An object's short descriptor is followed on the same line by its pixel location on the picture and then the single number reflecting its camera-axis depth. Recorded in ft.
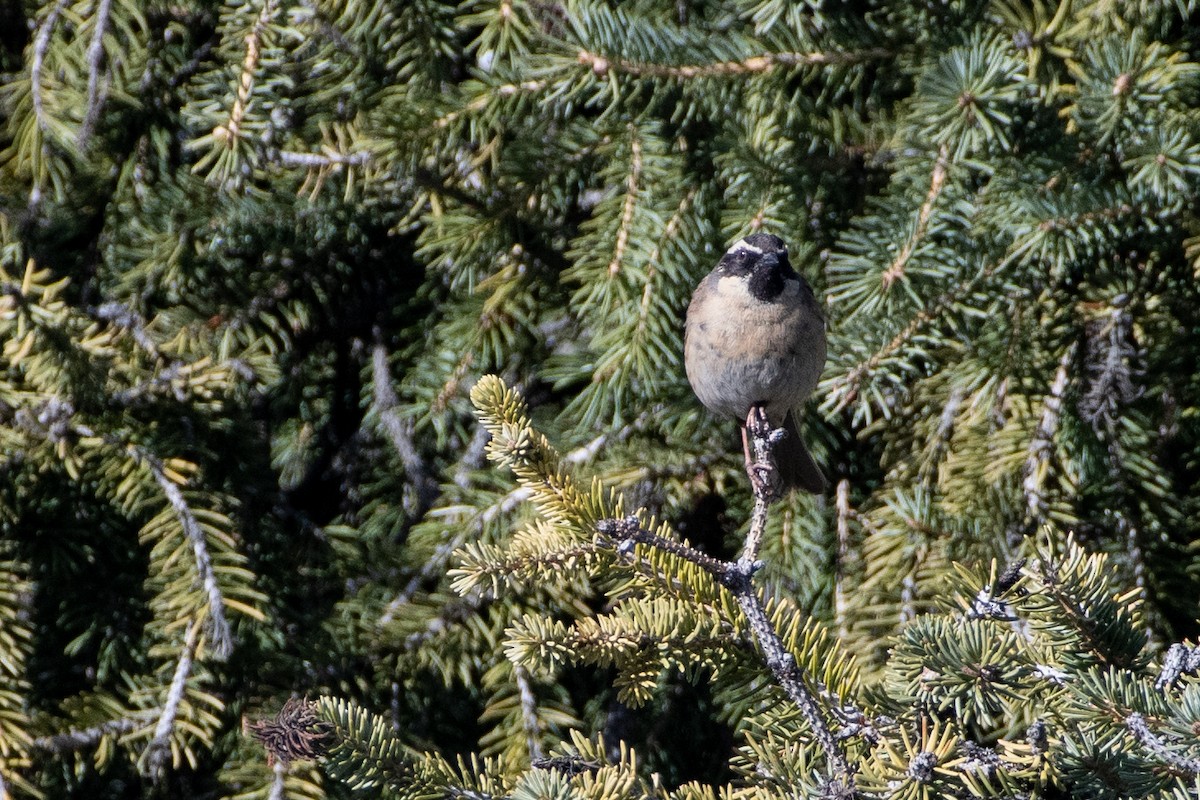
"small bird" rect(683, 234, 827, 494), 16.55
